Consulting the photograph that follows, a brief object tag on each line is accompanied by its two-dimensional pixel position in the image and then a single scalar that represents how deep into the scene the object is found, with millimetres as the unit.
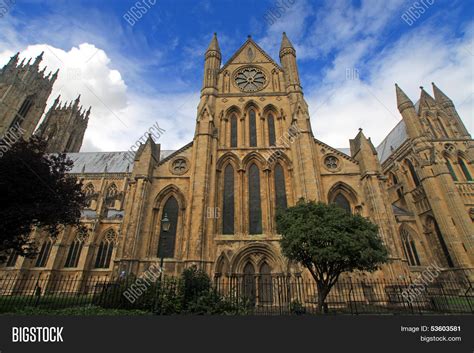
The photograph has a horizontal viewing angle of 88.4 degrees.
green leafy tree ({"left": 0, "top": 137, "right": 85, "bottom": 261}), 13283
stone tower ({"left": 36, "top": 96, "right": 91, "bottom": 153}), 52469
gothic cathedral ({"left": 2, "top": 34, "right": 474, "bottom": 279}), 18203
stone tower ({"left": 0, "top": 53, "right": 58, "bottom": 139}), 41278
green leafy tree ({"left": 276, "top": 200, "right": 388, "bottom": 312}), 12469
